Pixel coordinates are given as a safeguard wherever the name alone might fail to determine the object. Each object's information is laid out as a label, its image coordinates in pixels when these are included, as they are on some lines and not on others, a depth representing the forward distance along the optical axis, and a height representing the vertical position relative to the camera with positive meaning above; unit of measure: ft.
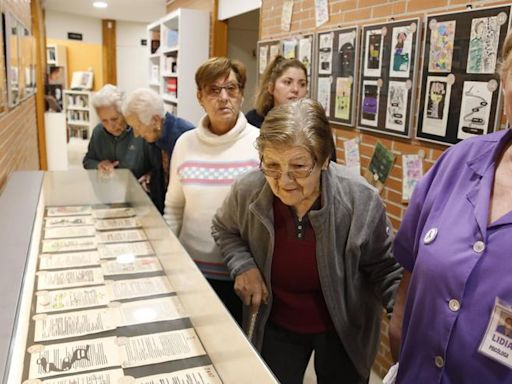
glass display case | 3.85 -2.11
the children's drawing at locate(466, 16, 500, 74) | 6.70 +0.84
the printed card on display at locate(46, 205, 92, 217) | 7.70 -1.90
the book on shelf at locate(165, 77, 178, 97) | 21.43 +0.36
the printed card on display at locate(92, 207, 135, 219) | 7.77 -1.93
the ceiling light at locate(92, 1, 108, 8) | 28.91 +5.24
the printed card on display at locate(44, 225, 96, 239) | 6.75 -1.98
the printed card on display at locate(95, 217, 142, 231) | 7.29 -1.97
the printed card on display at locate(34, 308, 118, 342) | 4.47 -2.19
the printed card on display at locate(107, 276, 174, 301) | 5.31 -2.15
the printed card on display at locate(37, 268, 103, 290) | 5.37 -2.11
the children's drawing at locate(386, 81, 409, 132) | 8.52 -0.07
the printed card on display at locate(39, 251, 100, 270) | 5.86 -2.06
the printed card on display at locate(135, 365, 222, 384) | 3.94 -2.28
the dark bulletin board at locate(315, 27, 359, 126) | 9.97 +0.60
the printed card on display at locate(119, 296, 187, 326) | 4.84 -2.19
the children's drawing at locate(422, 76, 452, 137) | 7.62 -0.03
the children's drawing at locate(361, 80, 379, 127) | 9.30 -0.05
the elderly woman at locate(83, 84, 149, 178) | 9.23 -0.96
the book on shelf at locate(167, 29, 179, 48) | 21.54 +2.48
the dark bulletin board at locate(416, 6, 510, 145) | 6.74 +0.44
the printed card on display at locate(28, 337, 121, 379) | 3.98 -2.24
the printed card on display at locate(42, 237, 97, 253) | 6.34 -2.03
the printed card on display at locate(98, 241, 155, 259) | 6.34 -2.06
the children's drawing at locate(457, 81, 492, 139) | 6.88 -0.06
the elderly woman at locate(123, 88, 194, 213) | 8.11 -0.46
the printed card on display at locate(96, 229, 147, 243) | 6.81 -2.01
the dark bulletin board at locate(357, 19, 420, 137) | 8.36 +0.46
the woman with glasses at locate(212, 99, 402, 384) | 4.57 -1.55
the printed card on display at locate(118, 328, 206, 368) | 4.20 -2.25
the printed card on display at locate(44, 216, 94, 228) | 7.21 -1.95
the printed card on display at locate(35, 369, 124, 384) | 3.85 -2.26
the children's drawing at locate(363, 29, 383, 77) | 9.12 +0.91
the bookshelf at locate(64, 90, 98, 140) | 39.93 -1.81
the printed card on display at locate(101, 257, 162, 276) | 5.89 -2.10
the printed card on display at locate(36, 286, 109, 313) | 4.93 -2.15
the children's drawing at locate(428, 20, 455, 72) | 7.47 +0.89
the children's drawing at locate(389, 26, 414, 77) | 8.34 +0.87
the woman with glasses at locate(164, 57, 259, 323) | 6.28 -0.84
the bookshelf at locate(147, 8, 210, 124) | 19.75 +1.65
